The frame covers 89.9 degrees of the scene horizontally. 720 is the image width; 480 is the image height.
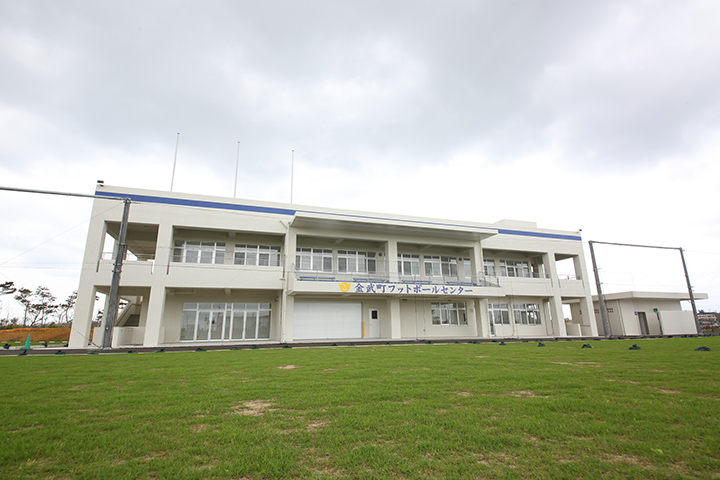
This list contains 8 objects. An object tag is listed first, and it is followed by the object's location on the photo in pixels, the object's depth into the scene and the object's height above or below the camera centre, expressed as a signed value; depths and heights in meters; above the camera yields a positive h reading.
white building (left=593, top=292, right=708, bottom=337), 30.84 +1.03
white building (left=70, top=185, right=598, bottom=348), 19.67 +3.26
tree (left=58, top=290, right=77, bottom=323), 44.03 +3.13
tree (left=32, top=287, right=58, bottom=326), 40.52 +3.30
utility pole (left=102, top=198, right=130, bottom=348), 17.23 +2.20
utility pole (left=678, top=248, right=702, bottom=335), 29.84 +2.36
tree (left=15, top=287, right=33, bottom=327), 38.34 +3.63
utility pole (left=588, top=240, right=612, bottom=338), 26.50 +2.94
